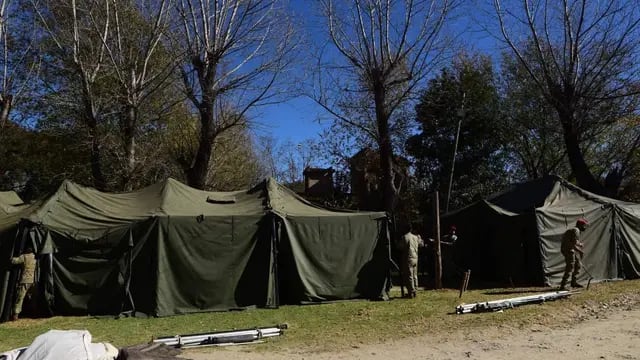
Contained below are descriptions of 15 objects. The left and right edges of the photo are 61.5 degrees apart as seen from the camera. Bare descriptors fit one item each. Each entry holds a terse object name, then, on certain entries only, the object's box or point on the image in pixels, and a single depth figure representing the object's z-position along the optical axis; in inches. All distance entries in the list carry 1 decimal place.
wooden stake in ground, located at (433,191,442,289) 538.9
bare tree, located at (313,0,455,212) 676.7
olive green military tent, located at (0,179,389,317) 436.5
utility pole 872.2
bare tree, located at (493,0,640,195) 741.9
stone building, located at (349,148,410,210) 1150.3
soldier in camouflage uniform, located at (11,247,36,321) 418.6
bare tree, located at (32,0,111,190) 689.0
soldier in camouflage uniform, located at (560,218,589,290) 513.3
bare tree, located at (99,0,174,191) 697.6
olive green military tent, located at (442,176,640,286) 569.6
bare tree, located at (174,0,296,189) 661.3
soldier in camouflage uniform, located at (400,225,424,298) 495.2
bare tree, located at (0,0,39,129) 745.0
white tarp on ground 191.6
